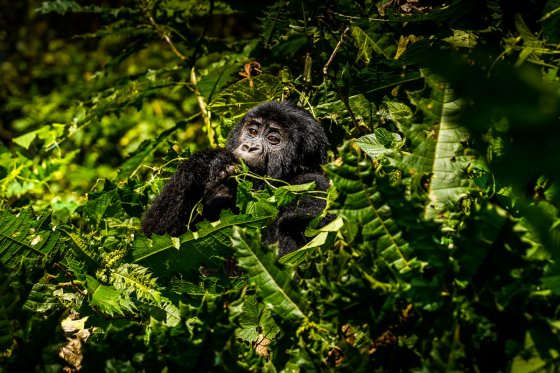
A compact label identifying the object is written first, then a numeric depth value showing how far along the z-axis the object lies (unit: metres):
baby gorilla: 6.89
